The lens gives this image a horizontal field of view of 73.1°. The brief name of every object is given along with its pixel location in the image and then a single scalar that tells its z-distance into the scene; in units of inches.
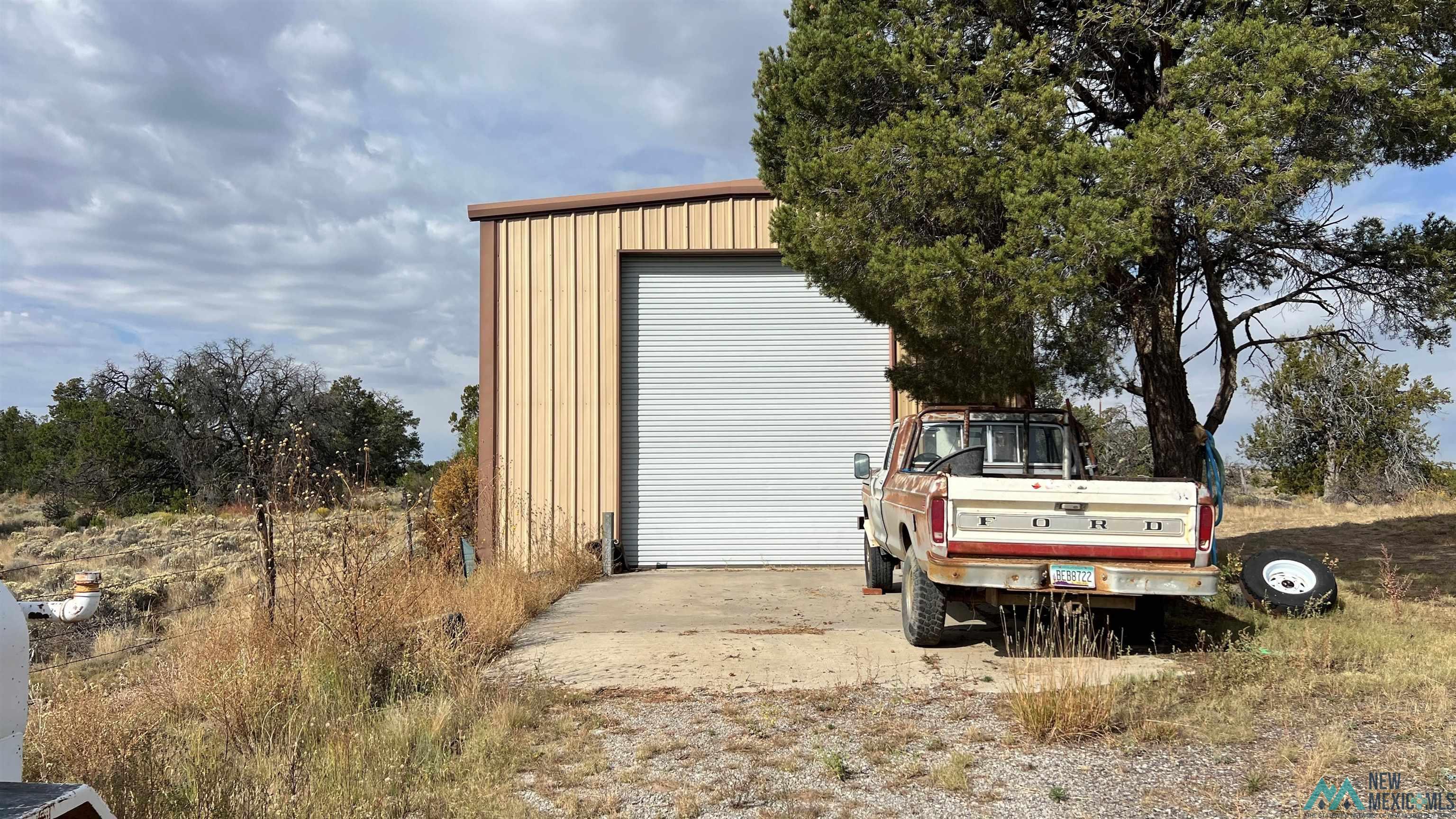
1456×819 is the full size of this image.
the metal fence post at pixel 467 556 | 501.7
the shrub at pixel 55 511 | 1050.1
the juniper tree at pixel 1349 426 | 1018.1
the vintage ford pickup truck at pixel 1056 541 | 268.5
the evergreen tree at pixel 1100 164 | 317.7
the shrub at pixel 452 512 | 382.0
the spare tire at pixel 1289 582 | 333.7
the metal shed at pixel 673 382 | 579.8
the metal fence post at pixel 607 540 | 556.4
